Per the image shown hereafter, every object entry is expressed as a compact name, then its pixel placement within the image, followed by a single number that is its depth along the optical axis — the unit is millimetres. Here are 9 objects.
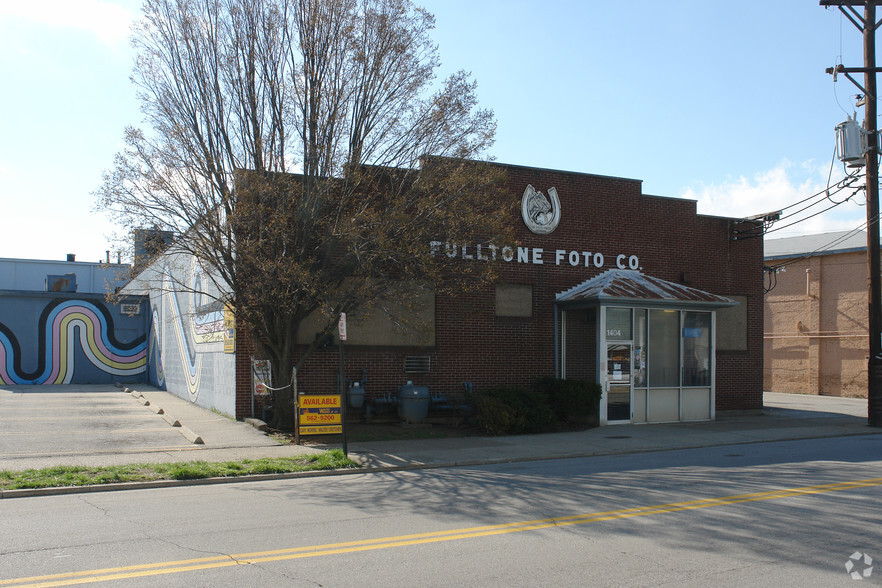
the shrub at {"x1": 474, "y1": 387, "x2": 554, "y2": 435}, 16781
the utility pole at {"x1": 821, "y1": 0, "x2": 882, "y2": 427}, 19406
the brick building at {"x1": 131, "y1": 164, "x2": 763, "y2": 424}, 18516
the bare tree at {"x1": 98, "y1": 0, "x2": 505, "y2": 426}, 14297
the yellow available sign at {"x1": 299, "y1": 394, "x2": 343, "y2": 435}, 14477
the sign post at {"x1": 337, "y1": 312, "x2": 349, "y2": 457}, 12921
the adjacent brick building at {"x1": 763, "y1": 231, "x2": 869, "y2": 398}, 29203
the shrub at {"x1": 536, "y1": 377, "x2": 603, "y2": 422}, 18375
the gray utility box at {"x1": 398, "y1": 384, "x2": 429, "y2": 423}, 17641
